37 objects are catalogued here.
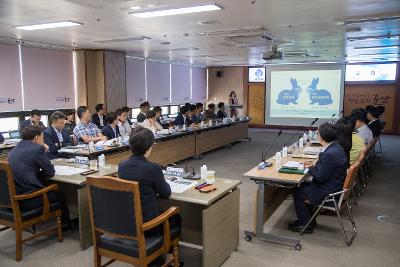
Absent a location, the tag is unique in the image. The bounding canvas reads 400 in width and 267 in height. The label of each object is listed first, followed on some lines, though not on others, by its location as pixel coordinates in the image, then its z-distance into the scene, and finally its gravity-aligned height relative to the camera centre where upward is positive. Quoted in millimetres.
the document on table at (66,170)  3387 -803
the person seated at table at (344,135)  3780 -508
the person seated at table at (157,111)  7004 -419
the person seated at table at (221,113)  10655 -709
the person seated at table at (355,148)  4422 -756
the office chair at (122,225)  2230 -905
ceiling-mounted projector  7105 +741
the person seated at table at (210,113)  10028 -684
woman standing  13562 -376
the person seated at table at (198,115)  8906 -665
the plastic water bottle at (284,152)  4411 -810
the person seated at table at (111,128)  5898 -642
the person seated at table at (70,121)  6746 -650
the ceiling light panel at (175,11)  4047 +971
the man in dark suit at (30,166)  3090 -678
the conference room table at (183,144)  5172 -1075
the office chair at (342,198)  3305 -1060
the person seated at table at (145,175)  2383 -588
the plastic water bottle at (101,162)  3667 -763
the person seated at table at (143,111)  8001 -491
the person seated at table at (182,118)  8273 -668
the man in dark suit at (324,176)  3334 -848
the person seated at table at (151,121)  6824 -612
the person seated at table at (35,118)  6230 -490
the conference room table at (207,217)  2662 -1084
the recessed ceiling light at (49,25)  5039 +991
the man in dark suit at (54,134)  4499 -591
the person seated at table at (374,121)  6676 -630
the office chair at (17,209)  2932 -1076
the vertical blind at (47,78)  7565 +287
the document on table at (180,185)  2797 -804
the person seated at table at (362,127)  5770 -642
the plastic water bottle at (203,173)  3120 -755
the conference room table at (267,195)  3287 -1058
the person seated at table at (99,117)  7768 -603
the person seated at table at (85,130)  5523 -656
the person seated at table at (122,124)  6180 -612
